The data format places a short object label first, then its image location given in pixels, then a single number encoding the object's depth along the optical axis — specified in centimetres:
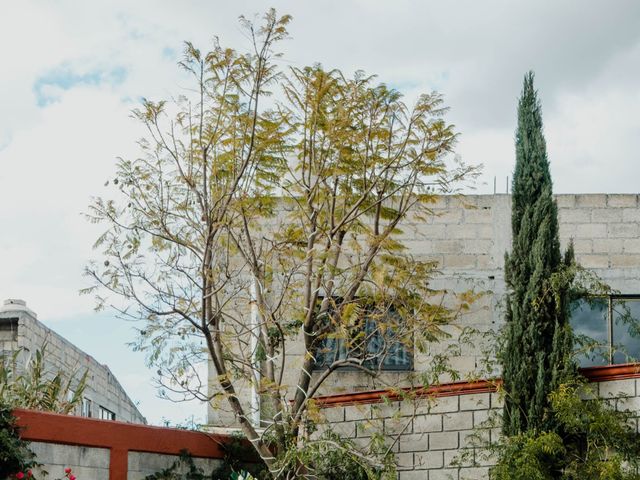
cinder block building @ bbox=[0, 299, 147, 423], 1847
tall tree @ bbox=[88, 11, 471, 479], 1319
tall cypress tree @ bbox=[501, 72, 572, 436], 1227
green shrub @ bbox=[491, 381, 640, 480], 1155
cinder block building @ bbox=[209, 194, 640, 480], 1617
